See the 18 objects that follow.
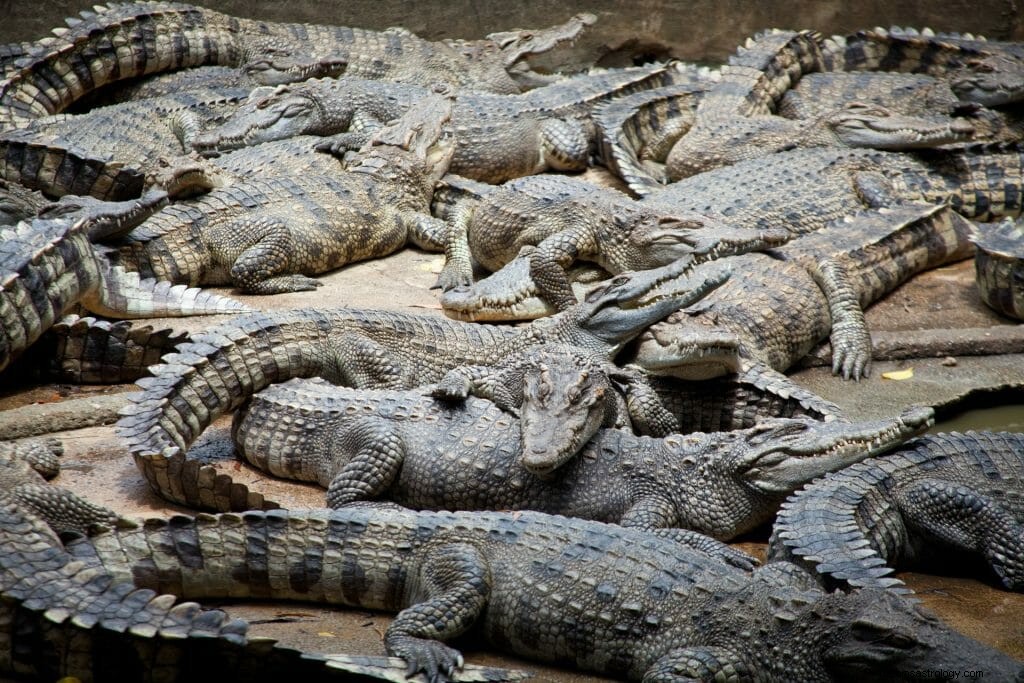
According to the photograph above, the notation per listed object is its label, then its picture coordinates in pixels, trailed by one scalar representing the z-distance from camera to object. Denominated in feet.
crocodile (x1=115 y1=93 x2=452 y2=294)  40.73
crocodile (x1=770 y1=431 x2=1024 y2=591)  24.43
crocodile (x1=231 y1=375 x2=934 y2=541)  27.43
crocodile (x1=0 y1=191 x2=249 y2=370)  33.73
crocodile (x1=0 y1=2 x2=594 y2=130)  52.65
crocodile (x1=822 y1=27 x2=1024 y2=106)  51.47
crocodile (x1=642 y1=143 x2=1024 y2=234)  44.14
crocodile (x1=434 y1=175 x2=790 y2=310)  39.81
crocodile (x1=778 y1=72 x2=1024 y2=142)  51.24
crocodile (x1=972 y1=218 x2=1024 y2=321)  39.65
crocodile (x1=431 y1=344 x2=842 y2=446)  28.48
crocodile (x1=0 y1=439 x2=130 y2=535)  25.26
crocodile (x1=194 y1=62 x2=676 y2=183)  50.47
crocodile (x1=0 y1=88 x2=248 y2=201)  44.32
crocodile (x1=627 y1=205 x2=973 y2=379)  33.73
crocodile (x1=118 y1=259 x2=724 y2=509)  30.25
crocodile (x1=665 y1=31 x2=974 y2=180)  48.39
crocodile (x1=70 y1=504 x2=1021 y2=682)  20.57
